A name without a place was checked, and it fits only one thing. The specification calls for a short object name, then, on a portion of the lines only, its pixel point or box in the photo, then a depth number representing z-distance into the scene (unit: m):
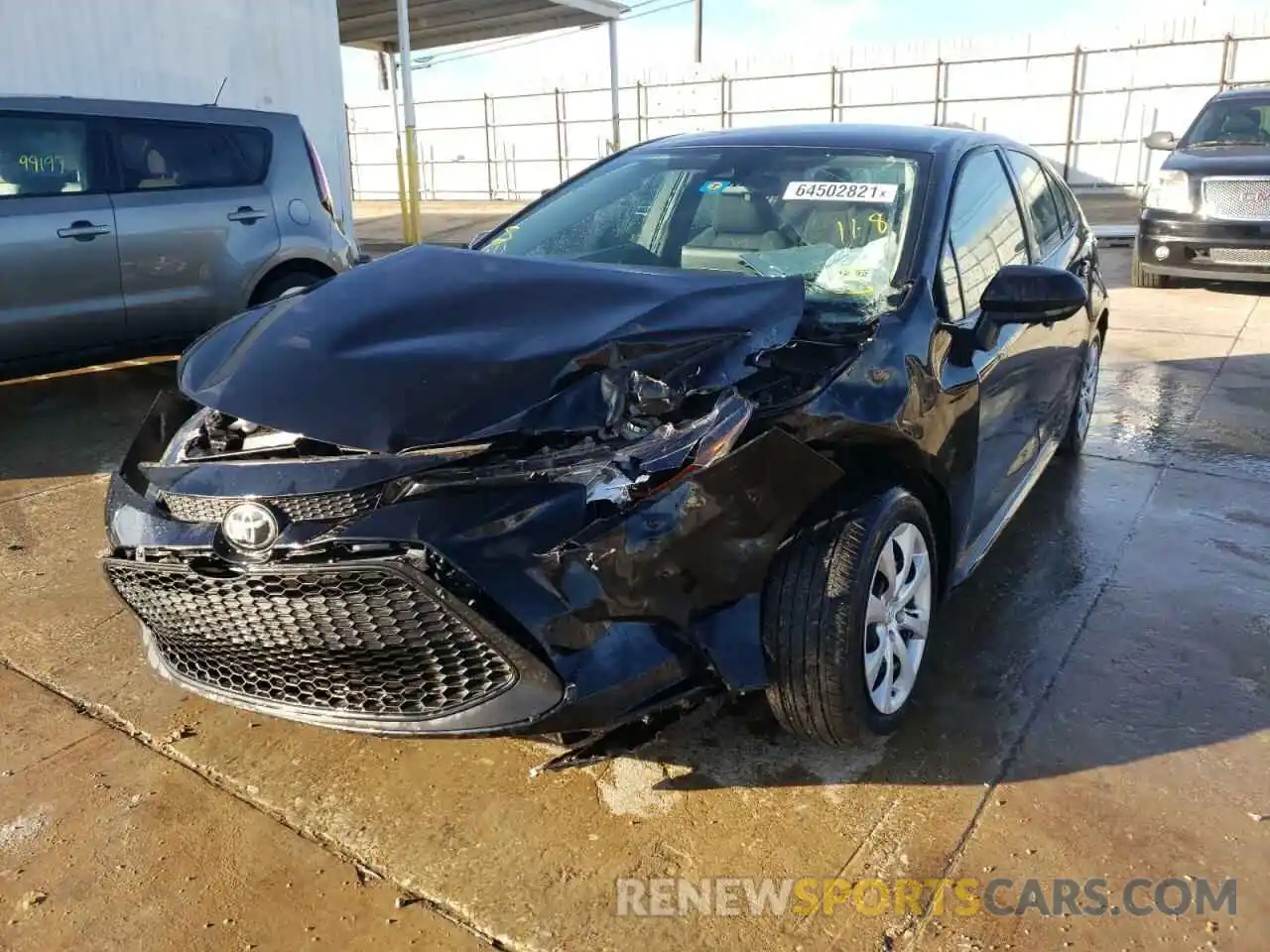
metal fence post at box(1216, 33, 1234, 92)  19.20
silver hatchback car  5.70
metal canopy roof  15.38
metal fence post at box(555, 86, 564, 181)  25.88
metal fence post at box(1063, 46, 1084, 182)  20.55
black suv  9.05
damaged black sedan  2.11
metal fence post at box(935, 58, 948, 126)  21.47
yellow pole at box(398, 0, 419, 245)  12.55
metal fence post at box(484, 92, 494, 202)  27.02
